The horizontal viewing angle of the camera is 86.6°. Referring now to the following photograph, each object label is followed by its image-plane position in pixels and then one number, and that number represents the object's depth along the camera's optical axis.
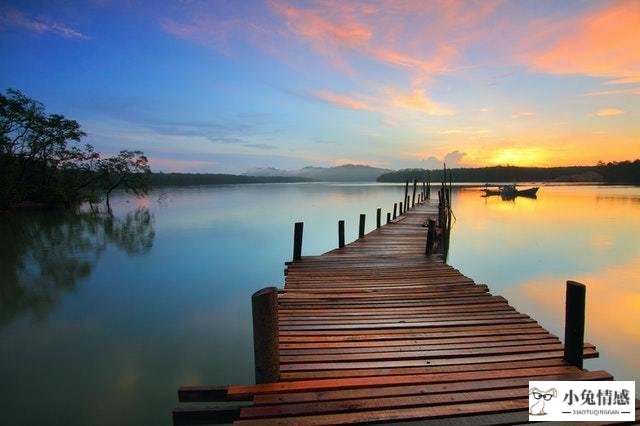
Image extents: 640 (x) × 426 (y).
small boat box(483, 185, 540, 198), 59.53
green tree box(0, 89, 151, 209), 35.12
